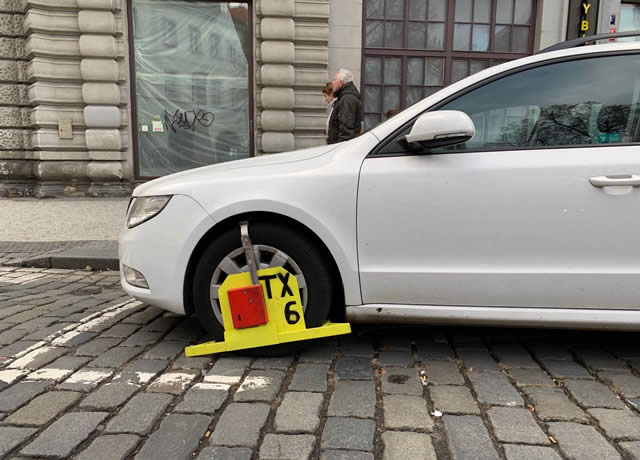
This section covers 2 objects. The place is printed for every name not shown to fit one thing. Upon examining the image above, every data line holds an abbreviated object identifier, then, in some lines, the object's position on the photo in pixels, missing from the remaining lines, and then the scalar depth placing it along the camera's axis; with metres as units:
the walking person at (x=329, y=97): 6.82
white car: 2.39
